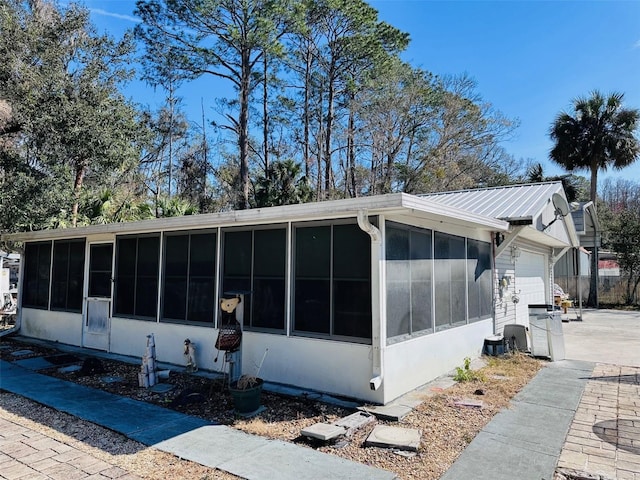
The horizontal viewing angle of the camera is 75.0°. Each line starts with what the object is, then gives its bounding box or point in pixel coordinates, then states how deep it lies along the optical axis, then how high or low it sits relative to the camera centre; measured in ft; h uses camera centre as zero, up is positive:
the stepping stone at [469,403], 16.29 -5.17
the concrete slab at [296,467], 10.76 -5.28
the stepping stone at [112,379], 19.97 -5.32
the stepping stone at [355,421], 13.56 -5.04
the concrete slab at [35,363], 22.61 -5.30
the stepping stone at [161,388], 18.38 -5.27
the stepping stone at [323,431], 12.73 -5.00
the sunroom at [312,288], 16.55 -0.86
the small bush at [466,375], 19.80 -4.96
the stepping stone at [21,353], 25.56 -5.26
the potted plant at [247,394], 15.26 -4.53
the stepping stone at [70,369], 21.76 -5.29
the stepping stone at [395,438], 12.35 -5.11
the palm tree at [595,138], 61.72 +20.63
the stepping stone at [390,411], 14.65 -5.07
